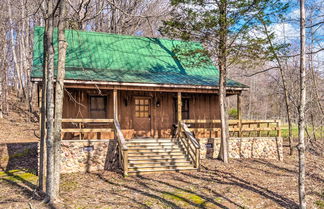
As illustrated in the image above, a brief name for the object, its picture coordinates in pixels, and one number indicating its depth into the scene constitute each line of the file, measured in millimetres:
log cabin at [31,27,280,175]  11266
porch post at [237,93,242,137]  13855
